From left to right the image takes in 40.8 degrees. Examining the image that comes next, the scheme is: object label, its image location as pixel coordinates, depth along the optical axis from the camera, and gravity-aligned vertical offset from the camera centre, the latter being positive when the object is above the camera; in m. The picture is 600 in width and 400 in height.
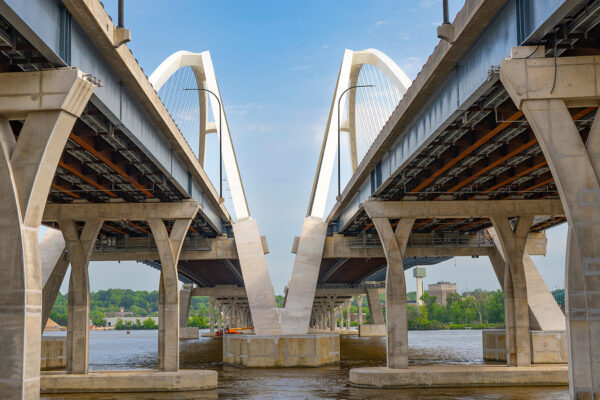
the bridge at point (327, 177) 17.98 +5.41
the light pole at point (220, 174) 54.16 +8.77
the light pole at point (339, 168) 60.49 +9.91
